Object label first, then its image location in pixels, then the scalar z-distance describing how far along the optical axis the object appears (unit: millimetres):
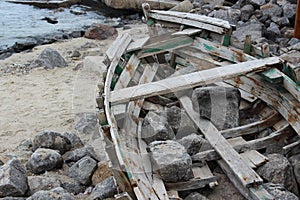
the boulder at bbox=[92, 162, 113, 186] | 3969
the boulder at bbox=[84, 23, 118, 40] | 11240
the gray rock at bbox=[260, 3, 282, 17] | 8838
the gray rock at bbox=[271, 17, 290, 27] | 8305
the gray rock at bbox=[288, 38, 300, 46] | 7121
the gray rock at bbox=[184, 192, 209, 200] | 3115
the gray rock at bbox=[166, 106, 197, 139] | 4102
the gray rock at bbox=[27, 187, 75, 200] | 3334
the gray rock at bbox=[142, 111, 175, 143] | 3801
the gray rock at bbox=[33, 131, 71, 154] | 4617
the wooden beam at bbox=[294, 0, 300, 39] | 6725
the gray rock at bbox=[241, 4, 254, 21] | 9406
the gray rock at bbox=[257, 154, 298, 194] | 3253
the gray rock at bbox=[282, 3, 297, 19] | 8585
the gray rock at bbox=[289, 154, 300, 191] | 3311
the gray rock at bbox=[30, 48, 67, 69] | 8570
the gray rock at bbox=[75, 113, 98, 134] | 5230
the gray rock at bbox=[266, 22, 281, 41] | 7897
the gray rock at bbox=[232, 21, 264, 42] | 7744
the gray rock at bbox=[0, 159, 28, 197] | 3605
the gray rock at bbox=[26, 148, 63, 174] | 4215
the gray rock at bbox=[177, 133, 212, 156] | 3670
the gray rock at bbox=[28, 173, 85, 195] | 3842
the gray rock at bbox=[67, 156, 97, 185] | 3982
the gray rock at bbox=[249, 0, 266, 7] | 9797
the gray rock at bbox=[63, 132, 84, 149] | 4816
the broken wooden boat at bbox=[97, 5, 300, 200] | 3184
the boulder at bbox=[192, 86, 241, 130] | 4051
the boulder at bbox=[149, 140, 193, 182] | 3179
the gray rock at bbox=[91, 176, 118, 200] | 3568
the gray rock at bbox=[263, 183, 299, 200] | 2955
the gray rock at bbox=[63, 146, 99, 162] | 4461
